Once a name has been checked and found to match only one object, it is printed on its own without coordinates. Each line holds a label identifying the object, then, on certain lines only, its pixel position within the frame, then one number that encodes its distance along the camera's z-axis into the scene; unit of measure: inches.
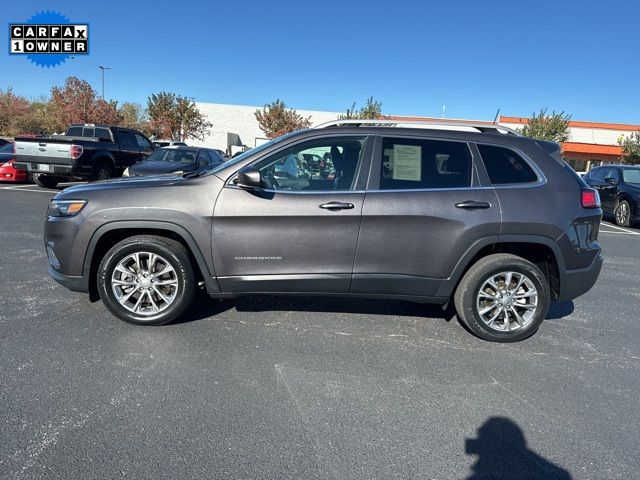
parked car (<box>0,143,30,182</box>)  539.2
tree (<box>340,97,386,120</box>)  1370.1
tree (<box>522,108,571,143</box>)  1390.3
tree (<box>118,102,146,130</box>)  2071.1
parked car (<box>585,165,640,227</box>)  453.7
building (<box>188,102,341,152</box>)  1535.4
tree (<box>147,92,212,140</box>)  1449.3
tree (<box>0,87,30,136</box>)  1617.9
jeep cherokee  138.7
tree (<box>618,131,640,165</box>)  1333.7
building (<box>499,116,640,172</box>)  1562.5
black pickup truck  438.6
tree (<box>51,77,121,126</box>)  1464.1
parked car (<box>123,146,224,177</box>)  408.2
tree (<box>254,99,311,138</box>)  1478.8
